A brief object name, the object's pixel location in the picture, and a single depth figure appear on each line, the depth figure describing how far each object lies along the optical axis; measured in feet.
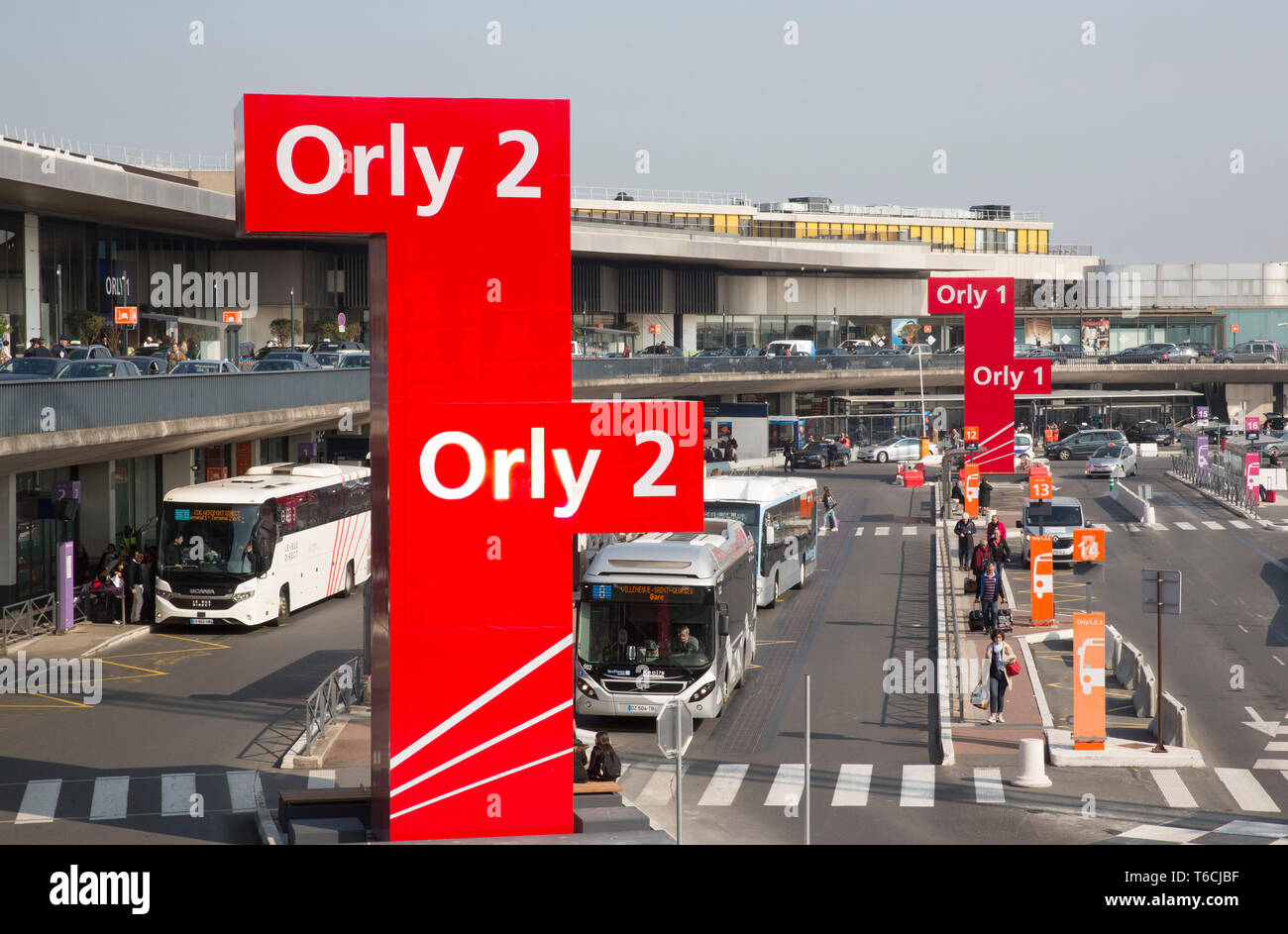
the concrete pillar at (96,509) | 118.21
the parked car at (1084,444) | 253.24
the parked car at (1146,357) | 307.58
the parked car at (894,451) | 257.14
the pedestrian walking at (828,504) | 162.09
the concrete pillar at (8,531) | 102.01
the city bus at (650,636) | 73.10
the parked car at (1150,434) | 295.28
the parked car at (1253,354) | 307.99
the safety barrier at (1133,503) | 162.50
